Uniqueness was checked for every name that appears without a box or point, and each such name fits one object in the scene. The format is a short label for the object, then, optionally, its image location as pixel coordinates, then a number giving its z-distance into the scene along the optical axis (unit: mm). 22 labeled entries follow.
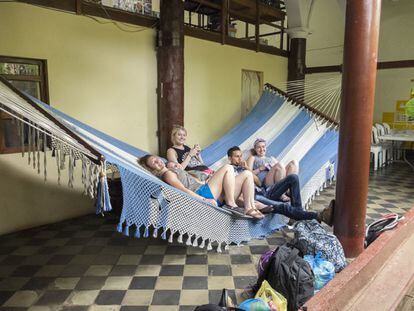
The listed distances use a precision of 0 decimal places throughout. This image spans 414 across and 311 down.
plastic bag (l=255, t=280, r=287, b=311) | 1412
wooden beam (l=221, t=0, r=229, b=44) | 3829
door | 4456
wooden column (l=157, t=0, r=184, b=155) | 2988
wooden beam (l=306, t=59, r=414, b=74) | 4906
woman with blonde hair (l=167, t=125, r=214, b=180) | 2584
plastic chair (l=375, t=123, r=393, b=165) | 5000
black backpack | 1501
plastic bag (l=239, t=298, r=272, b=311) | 1345
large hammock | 1573
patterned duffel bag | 1766
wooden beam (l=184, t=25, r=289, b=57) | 3523
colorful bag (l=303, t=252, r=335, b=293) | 1633
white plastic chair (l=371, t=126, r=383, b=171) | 4715
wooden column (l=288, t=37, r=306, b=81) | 4742
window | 2340
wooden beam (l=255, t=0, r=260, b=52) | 4305
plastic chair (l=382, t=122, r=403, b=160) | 5367
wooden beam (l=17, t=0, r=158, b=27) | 2446
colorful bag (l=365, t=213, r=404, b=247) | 2027
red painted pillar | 1845
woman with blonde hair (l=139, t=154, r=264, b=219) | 2168
